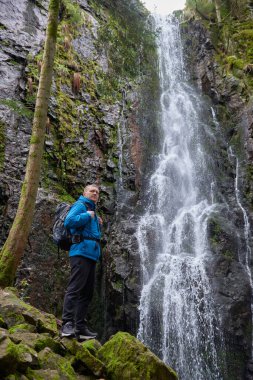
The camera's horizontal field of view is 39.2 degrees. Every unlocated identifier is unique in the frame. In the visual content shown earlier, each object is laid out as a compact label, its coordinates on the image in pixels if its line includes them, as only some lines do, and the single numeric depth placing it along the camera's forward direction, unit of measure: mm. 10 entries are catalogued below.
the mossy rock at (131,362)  3912
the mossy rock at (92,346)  4220
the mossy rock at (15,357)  2885
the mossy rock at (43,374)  3160
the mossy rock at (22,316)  4324
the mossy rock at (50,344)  3762
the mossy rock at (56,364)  3473
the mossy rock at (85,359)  3812
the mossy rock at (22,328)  3949
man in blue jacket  4473
